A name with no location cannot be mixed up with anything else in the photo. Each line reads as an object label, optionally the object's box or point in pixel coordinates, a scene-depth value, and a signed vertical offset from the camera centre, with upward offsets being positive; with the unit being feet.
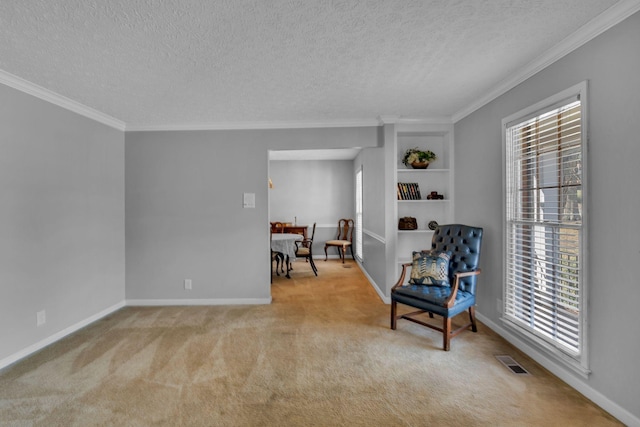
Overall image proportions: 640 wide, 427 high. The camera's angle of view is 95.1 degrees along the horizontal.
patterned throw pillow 10.20 -2.06
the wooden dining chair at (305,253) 18.65 -2.66
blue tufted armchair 9.21 -2.39
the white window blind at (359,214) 21.88 -0.19
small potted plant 13.05 +2.40
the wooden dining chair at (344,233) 24.26 -1.80
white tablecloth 16.87 -1.92
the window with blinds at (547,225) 7.04 -0.39
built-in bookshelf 13.30 +1.00
